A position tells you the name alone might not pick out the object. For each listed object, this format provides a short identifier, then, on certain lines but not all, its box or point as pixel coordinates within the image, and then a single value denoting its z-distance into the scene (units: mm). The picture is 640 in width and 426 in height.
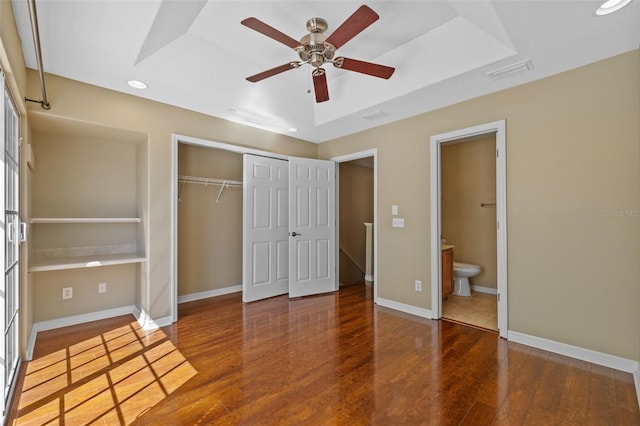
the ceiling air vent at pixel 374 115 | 3613
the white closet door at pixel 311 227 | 4406
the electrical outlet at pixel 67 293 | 3291
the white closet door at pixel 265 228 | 4141
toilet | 4387
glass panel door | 1847
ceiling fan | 1838
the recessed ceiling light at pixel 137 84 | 2854
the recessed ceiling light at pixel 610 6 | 1782
